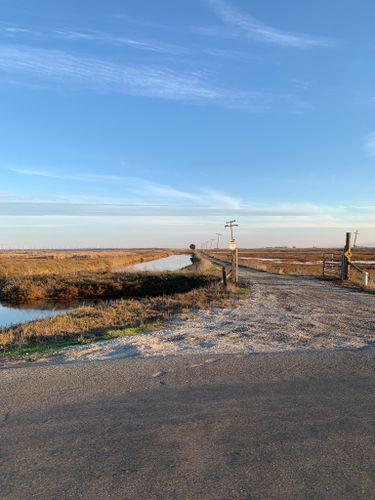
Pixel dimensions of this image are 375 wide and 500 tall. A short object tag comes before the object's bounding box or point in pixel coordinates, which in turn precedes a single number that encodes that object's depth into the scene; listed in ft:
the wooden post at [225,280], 65.89
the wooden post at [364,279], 68.47
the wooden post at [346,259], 79.56
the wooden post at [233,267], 80.12
